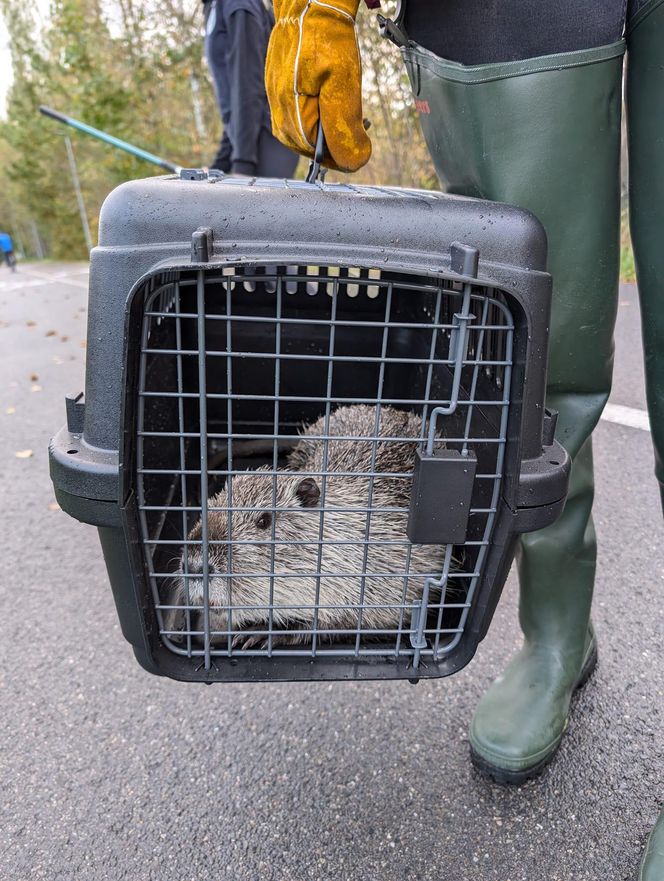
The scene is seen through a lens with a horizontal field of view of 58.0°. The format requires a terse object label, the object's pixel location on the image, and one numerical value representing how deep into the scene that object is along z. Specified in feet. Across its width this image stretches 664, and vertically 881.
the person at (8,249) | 67.29
